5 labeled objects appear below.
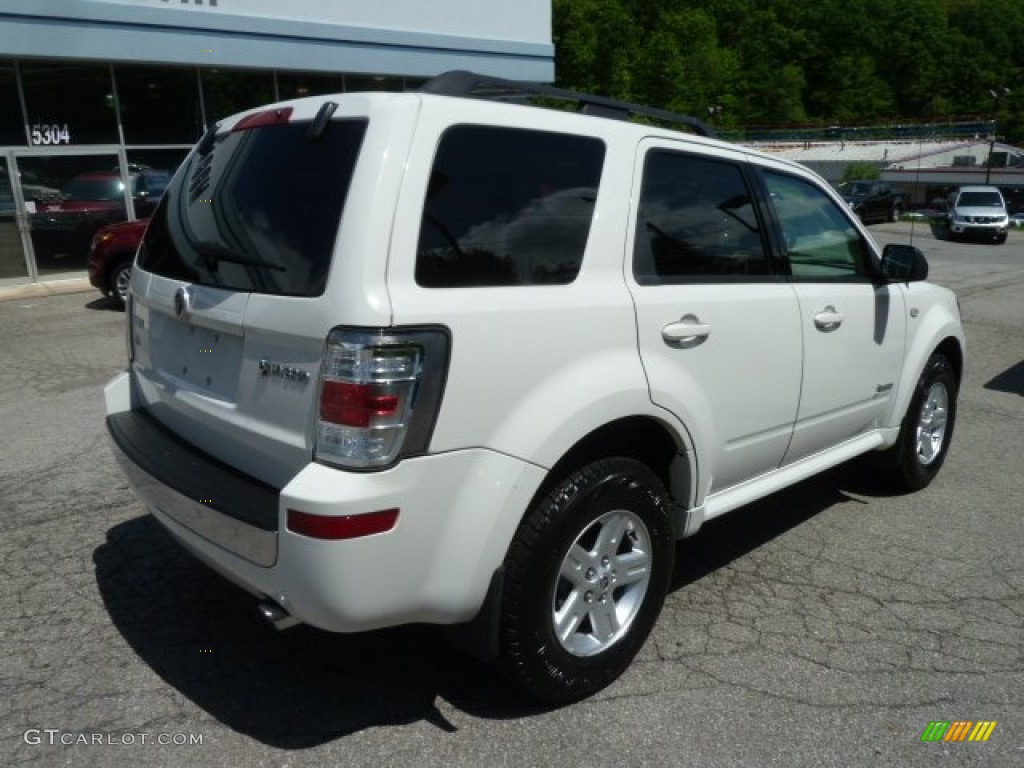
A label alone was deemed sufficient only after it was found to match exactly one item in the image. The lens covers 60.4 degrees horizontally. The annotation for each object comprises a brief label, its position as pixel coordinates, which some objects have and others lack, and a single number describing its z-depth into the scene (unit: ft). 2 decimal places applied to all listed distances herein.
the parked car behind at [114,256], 34.65
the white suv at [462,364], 7.73
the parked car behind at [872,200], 101.52
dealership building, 43.73
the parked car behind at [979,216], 85.87
